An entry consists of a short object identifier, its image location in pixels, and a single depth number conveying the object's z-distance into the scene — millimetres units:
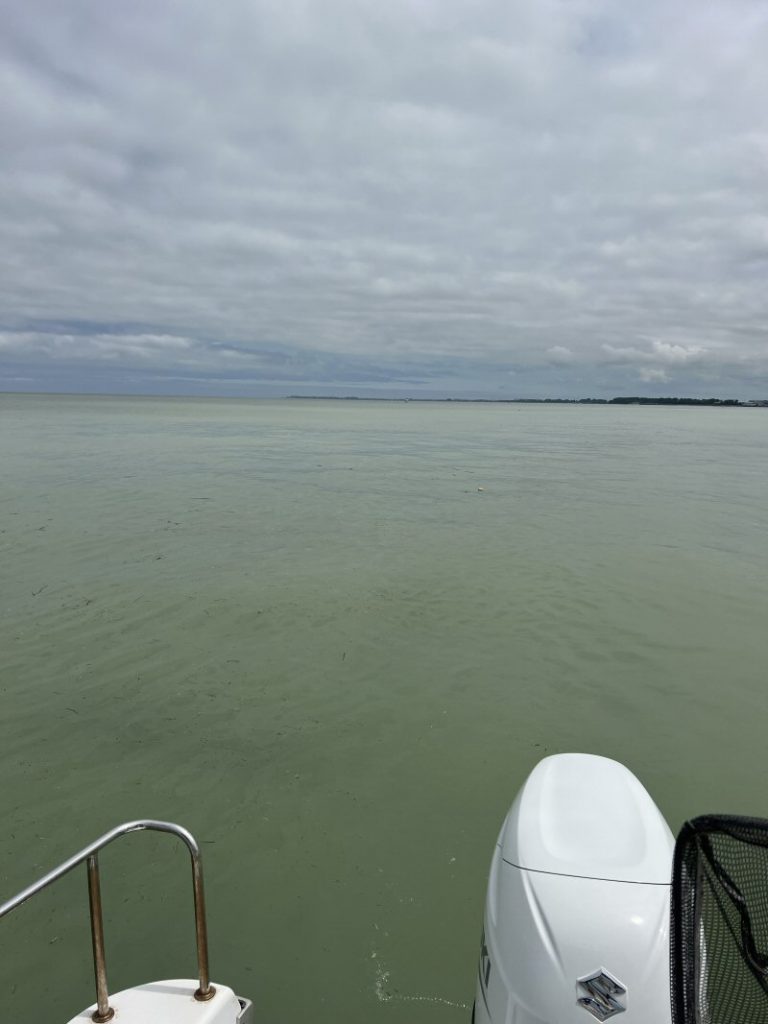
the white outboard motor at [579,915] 2402
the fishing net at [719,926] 1899
